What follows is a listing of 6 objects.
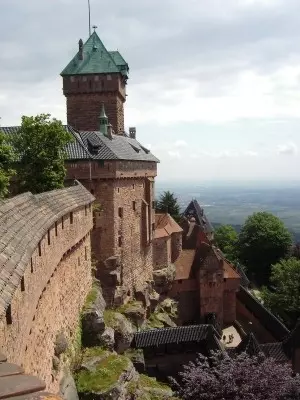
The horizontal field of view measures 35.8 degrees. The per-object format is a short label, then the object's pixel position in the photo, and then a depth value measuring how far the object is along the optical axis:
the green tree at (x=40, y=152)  23.39
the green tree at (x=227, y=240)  64.69
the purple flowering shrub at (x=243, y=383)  17.62
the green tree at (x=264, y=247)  60.72
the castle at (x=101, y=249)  10.55
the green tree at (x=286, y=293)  42.97
